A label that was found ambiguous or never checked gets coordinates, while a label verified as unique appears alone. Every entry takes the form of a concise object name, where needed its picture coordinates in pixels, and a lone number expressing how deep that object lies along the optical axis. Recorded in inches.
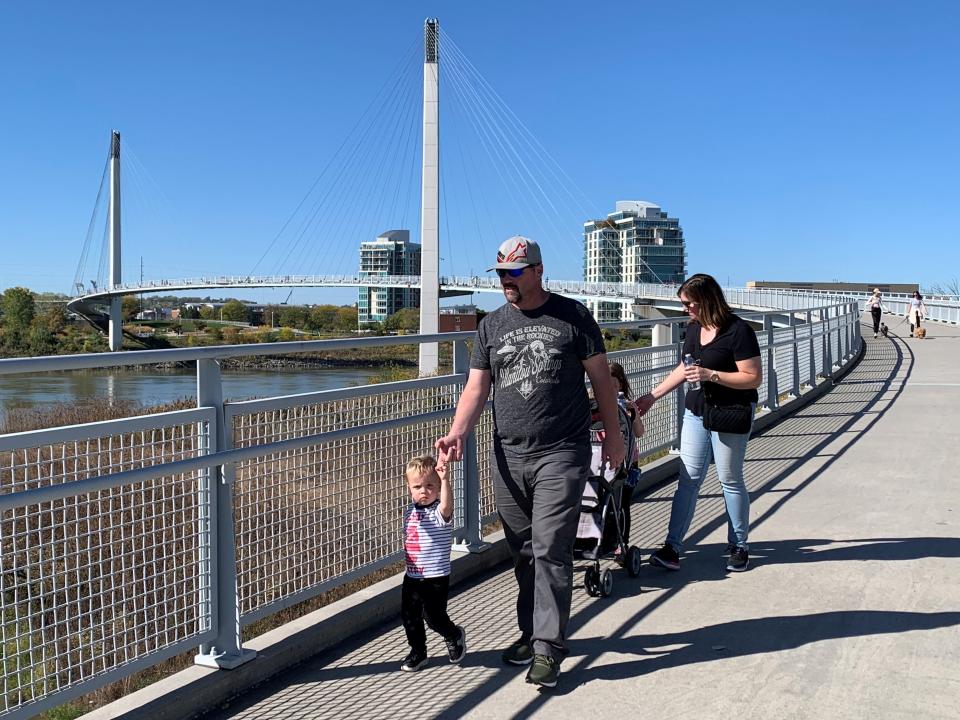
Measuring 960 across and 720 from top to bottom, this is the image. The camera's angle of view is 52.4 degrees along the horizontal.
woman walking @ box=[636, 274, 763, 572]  189.0
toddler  148.0
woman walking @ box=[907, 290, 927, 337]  1037.2
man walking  141.1
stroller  177.9
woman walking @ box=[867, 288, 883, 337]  1084.5
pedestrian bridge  129.0
